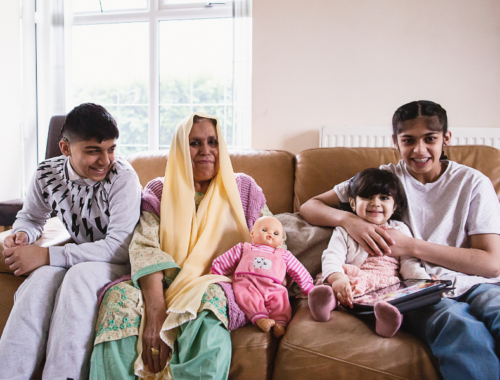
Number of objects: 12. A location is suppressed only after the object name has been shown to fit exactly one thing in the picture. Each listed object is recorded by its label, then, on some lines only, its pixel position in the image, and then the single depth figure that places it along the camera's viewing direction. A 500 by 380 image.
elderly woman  1.08
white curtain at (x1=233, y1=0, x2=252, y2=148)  3.05
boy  1.08
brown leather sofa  1.01
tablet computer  1.07
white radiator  2.72
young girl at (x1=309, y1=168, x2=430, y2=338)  1.28
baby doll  1.19
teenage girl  1.12
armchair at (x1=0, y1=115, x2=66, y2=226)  2.54
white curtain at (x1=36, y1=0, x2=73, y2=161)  3.34
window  3.38
